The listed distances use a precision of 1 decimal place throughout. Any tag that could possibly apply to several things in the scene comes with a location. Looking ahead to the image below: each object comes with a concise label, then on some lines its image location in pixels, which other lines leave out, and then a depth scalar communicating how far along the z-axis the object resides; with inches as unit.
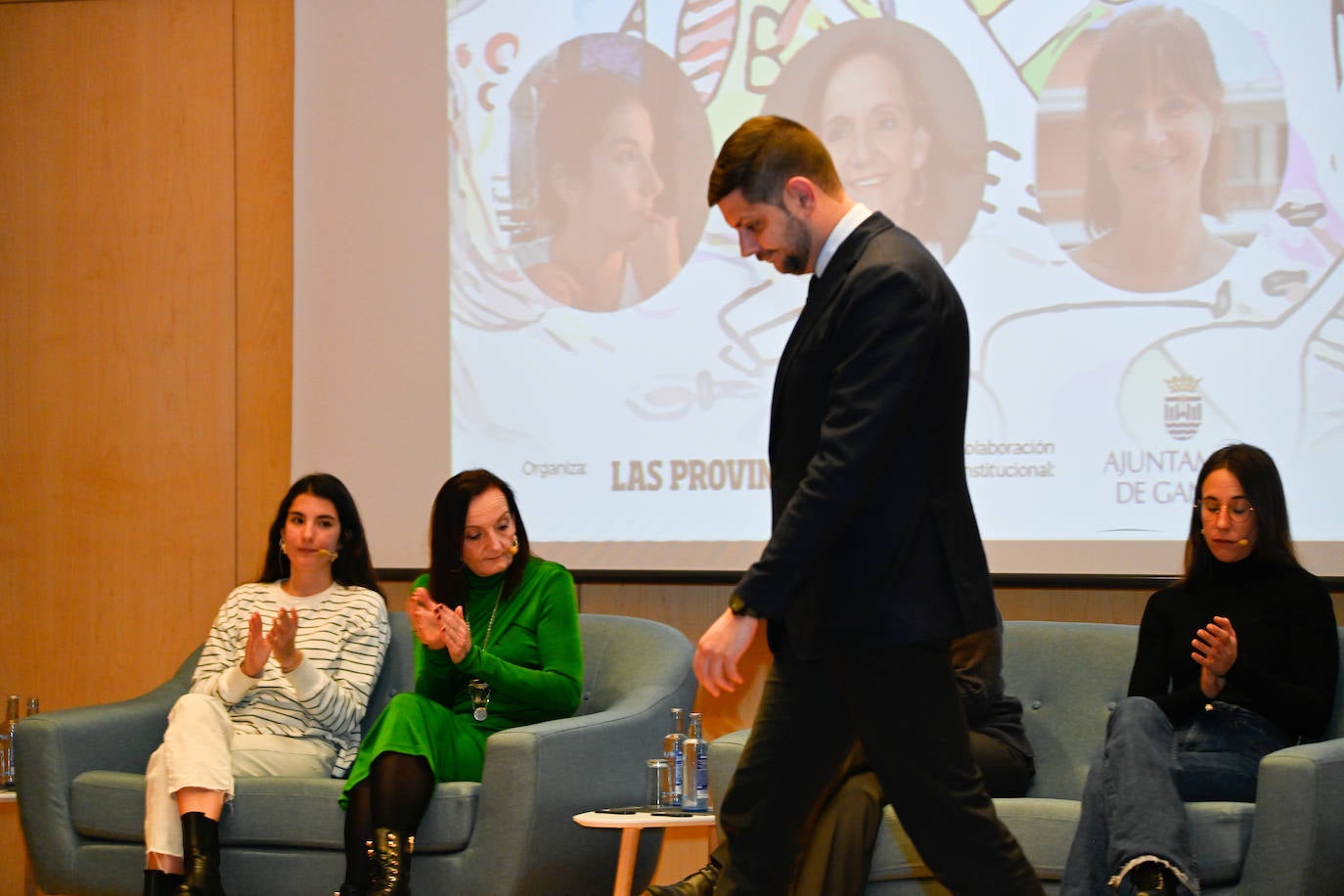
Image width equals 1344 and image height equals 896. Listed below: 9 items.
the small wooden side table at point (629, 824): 247.0
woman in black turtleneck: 218.8
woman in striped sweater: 256.1
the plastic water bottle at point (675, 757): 273.3
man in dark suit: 160.2
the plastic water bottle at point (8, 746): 314.5
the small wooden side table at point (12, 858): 364.5
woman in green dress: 245.9
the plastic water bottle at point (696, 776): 267.1
